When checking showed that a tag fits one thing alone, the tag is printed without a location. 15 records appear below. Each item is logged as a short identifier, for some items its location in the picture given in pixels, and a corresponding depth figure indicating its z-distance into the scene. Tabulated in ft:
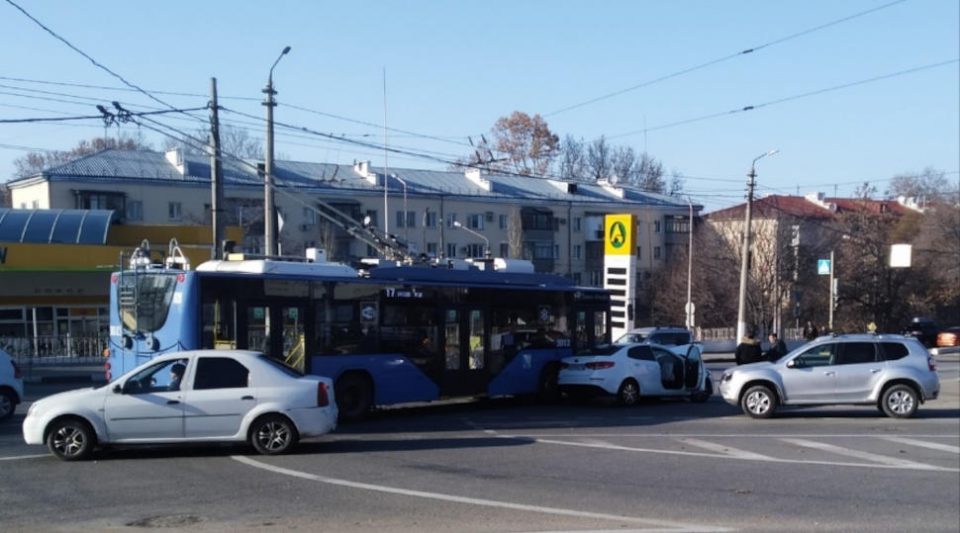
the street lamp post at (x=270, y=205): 86.94
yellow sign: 119.75
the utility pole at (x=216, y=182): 84.94
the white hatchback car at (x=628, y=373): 72.33
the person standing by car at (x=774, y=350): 87.04
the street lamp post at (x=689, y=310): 157.58
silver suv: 65.31
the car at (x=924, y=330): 182.91
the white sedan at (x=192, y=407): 43.93
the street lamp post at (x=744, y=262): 135.13
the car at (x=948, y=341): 178.05
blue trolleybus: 56.13
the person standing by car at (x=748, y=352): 80.69
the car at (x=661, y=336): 112.27
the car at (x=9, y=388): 63.41
